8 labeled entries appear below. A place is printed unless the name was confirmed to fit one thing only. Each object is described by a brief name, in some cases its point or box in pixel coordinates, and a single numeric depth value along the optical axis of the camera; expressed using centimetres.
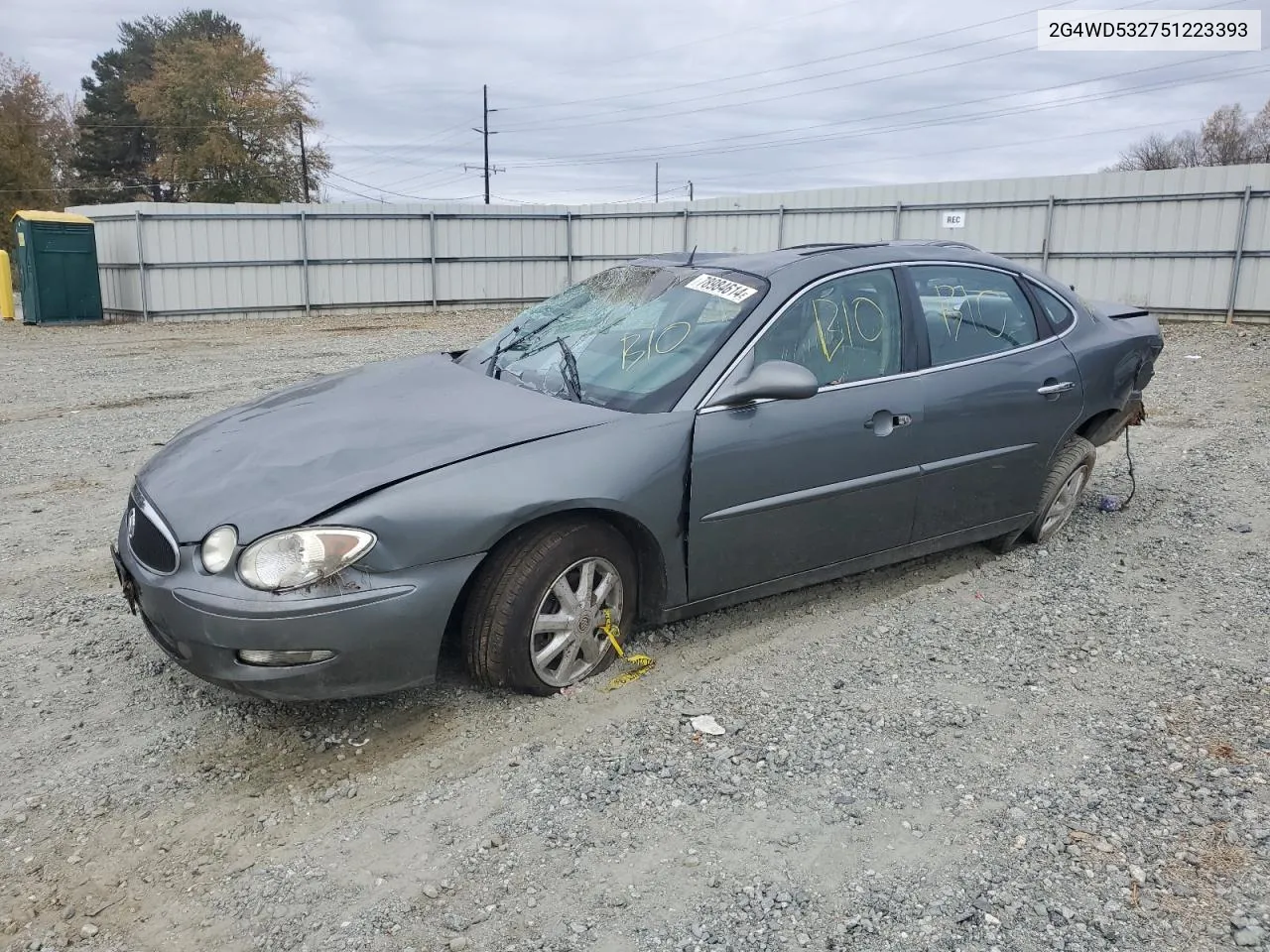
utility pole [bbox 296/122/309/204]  4188
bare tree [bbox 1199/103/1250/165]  4944
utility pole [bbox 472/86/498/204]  5388
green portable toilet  1725
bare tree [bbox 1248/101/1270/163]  4747
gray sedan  301
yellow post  1853
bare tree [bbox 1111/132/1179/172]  5288
